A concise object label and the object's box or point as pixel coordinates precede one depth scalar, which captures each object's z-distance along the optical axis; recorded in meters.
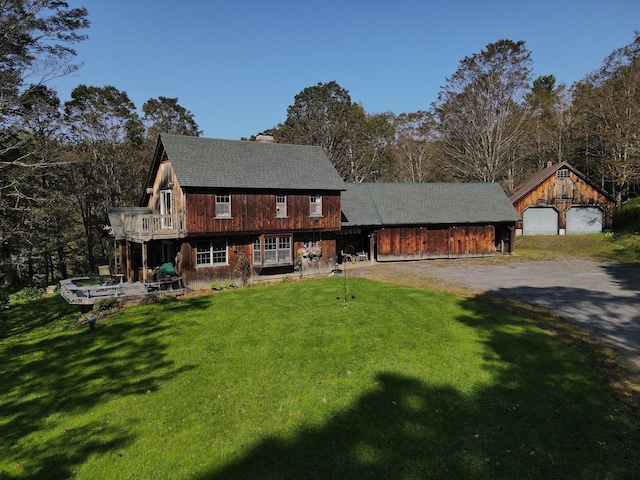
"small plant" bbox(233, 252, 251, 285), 22.84
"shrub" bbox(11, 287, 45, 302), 25.94
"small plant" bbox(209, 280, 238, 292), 21.88
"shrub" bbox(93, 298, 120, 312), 17.59
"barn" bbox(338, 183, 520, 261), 29.84
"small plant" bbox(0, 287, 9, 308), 17.47
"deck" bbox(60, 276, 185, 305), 17.98
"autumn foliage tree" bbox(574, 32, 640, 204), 35.44
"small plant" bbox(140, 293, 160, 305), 18.73
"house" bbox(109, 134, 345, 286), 21.36
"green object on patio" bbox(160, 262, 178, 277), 21.14
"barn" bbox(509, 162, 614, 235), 38.91
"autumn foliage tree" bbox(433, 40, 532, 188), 41.09
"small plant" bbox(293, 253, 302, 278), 25.06
